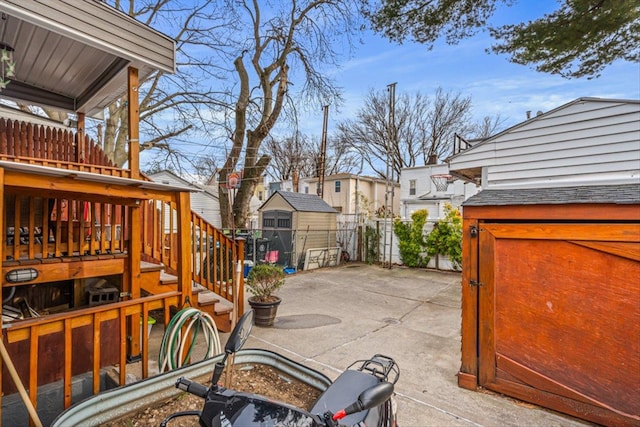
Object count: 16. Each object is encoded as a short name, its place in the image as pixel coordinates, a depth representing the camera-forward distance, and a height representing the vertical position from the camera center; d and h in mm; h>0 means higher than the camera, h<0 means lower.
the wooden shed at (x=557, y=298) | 2482 -748
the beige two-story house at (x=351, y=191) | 18828 +1416
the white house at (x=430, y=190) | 15922 +1290
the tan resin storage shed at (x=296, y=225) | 10672 -425
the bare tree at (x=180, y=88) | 9242 +3811
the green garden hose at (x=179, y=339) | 2607 -1076
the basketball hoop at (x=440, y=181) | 16447 +1732
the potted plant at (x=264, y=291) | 4898 -1241
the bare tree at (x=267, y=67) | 8977 +4349
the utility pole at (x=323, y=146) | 16109 +3708
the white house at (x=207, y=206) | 20200 +491
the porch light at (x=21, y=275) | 2484 -497
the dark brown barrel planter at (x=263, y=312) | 4879 -1533
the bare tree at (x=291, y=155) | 25328 +4756
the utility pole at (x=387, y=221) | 11080 -308
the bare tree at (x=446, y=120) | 20688 +6257
